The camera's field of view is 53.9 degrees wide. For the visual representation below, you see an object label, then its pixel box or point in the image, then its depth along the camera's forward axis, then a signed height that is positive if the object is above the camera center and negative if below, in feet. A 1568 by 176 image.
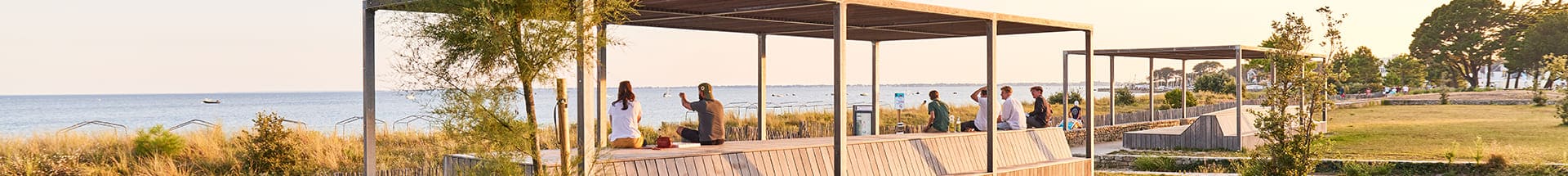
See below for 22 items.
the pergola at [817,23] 28.32 +1.38
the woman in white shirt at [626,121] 33.22 -0.83
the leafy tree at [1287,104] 37.14 -0.66
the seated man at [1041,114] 46.19 -1.03
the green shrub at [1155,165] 53.42 -2.97
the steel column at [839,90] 28.89 -0.17
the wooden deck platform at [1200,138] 63.77 -2.44
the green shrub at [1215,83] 188.76 -0.62
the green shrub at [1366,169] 47.88 -2.86
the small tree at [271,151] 44.83 -1.92
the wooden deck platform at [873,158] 28.91 -1.60
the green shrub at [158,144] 49.11 -1.85
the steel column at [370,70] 27.94 +0.26
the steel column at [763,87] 42.01 -0.14
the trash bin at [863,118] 54.72 -1.33
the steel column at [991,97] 34.68 -0.38
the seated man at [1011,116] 42.01 -0.99
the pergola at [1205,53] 64.08 +1.12
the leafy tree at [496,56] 23.25 +0.43
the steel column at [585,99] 24.21 -0.26
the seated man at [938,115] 45.62 -1.01
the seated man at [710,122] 34.37 -0.89
